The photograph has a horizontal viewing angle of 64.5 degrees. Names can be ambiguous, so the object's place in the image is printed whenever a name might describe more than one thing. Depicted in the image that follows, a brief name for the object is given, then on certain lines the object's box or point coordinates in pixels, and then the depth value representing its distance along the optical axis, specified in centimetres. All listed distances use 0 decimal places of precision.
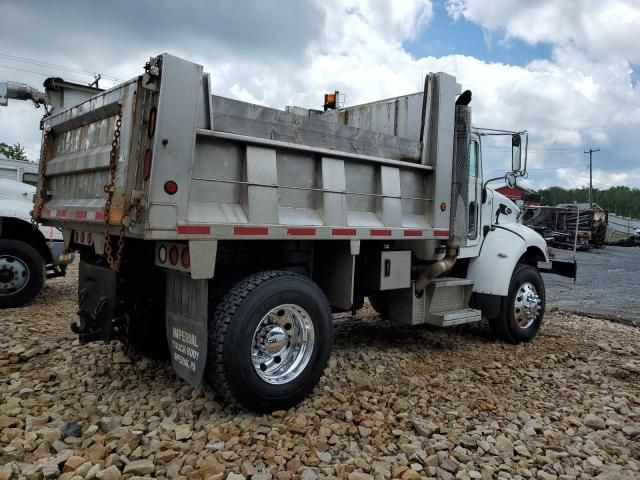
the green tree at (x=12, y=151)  2916
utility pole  5555
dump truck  329
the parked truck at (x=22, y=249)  686
